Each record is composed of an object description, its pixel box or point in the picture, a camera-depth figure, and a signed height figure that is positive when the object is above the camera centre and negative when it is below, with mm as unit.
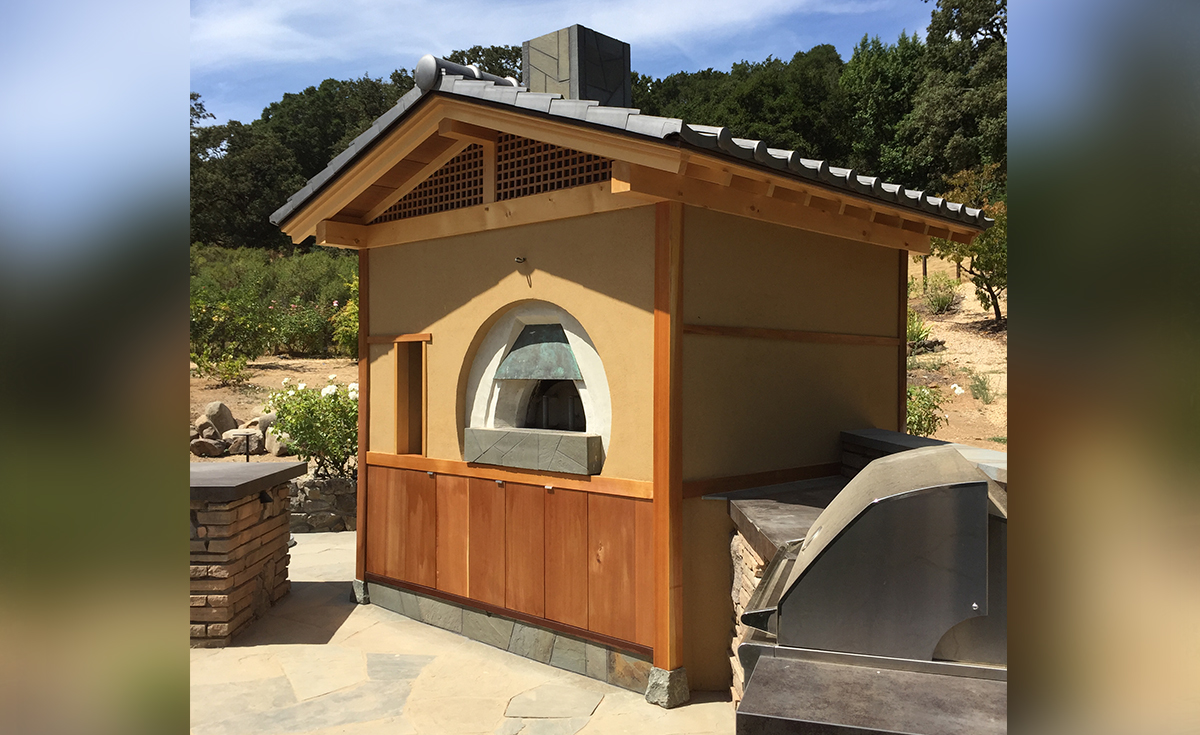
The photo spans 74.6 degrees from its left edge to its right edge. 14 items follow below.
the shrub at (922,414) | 12391 -833
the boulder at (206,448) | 12898 -1511
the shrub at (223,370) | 16531 -292
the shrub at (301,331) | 20344 +689
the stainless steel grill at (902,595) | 2803 -894
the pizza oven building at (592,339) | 5617 +171
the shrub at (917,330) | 18844 +756
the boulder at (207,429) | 13484 -1257
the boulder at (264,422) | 13452 -1122
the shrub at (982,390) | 15742 -569
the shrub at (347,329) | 17656 +647
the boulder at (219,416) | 13758 -1047
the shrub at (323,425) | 10789 -935
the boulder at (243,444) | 12944 -1440
